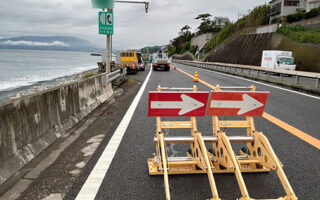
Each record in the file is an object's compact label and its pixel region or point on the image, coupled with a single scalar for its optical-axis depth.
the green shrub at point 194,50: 108.84
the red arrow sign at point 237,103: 4.04
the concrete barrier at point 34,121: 3.69
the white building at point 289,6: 57.19
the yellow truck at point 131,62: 27.40
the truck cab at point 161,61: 34.03
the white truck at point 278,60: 31.27
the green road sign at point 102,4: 10.26
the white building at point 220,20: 114.25
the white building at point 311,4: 48.78
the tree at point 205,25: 109.44
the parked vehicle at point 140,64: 35.09
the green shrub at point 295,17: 45.06
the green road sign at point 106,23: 10.66
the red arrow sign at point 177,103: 3.97
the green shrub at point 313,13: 40.97
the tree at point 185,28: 157.75
